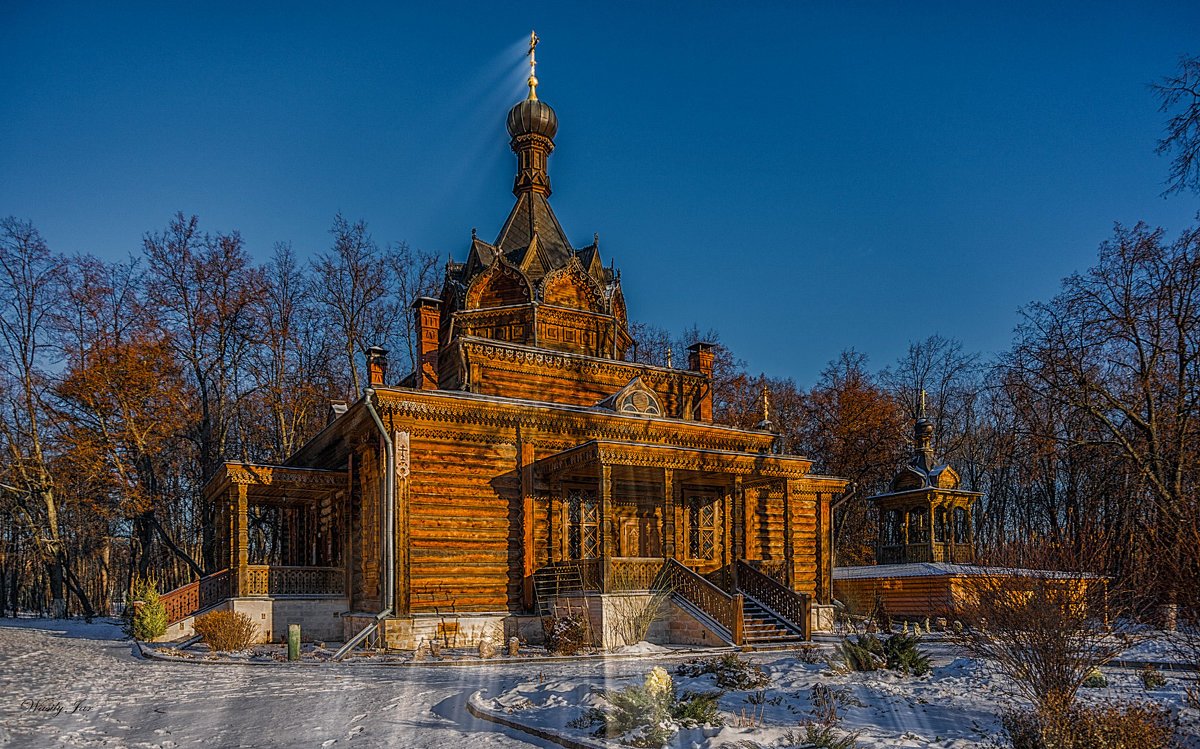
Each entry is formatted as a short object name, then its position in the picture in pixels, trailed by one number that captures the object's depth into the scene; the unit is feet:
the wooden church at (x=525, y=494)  61.67
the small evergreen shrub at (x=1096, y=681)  35.16
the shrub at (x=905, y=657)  38.58
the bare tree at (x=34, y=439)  105.60
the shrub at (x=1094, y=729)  23.77
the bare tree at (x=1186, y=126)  33.12
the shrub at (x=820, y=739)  24.67
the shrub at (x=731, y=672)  36.11
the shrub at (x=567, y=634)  54.54
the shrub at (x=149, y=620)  67.05
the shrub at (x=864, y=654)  39.81
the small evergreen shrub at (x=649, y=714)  26.66
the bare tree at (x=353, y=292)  119.85
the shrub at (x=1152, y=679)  35.78
